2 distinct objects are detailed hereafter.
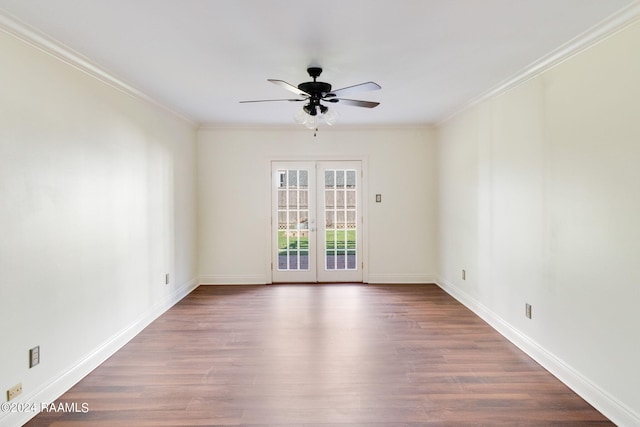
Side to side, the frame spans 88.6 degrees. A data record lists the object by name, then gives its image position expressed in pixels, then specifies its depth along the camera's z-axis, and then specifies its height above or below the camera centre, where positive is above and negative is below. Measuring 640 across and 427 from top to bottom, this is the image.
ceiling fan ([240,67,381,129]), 2.71 +1.00
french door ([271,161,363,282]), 5.25 -0.09
